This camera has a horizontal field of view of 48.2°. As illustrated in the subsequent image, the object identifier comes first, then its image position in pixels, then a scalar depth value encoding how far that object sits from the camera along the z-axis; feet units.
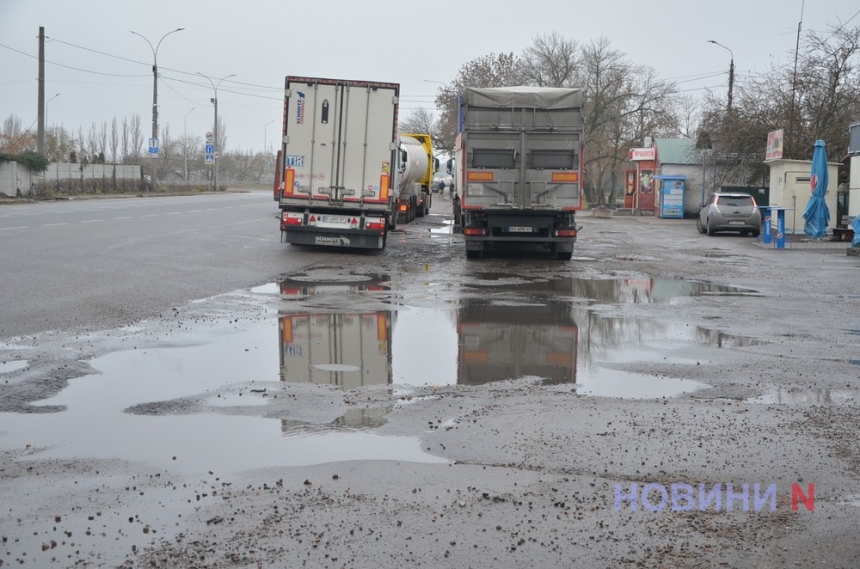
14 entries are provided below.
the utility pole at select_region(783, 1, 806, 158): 141.08
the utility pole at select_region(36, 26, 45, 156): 159.33
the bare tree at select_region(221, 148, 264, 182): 490.49
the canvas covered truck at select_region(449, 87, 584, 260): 66.49
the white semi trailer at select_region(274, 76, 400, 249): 71.10
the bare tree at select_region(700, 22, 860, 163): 137.90
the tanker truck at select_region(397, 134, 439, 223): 114.22
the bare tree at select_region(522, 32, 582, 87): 239.09
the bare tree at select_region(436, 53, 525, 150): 256.32
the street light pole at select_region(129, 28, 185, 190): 197.26
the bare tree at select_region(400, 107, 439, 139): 306.84
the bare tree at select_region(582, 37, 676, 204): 233.96
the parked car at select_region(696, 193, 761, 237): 114.42
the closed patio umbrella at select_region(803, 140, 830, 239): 104.01
